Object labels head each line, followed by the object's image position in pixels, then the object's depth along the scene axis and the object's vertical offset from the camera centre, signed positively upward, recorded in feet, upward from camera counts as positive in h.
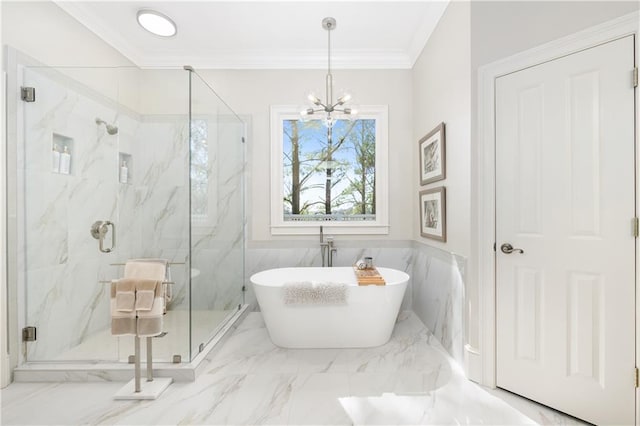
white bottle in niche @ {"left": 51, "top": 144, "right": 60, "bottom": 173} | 7.11 +1.20
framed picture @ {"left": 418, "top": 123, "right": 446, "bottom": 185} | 8.22 +1.58
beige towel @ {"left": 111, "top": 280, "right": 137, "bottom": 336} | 6.18 -2.14
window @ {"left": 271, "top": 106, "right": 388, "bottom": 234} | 11.02 +1.34
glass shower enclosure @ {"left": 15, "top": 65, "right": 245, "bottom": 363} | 6.96 +0.27
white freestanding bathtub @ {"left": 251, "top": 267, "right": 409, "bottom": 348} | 7.90 -2.70
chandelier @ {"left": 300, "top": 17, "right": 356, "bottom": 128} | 8.00 +2.84
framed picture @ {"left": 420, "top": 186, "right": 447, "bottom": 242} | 8.21 -0.06
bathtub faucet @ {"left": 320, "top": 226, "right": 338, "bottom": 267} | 10.74 -1.33
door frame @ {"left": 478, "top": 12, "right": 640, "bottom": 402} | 6.47 -0.27
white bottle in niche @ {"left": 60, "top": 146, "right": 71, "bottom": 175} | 7.23 +1.16
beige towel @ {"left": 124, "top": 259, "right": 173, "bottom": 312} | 6.37 -1.17
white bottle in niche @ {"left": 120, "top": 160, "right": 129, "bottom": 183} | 7.30 +0.93
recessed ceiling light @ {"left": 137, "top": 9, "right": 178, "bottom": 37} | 8.61 +5.39
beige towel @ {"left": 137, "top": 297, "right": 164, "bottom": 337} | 6.18 -2.14
